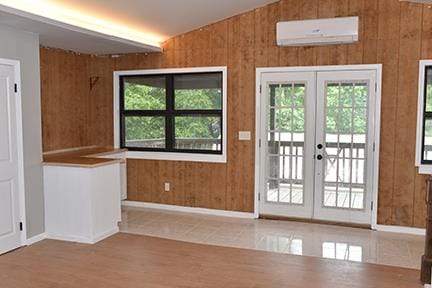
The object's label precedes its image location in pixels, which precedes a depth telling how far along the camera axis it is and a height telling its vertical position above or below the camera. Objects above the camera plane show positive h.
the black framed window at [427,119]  4.81 +0.01
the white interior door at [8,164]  4.12 -0.48
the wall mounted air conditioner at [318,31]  4.87 +1.08
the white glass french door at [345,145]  5.09 -0.33
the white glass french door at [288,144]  5.32 -0.33
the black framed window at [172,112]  5.88 +0.10
